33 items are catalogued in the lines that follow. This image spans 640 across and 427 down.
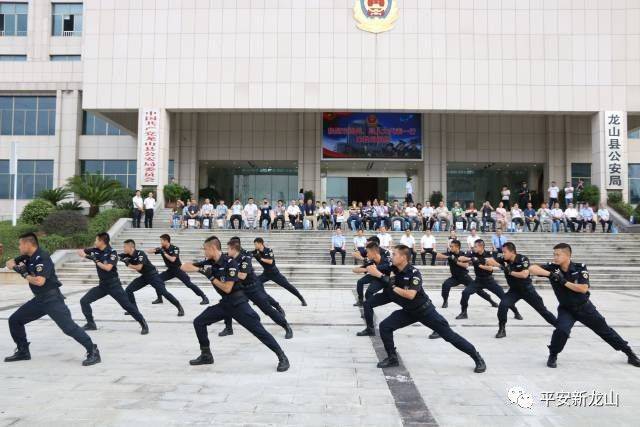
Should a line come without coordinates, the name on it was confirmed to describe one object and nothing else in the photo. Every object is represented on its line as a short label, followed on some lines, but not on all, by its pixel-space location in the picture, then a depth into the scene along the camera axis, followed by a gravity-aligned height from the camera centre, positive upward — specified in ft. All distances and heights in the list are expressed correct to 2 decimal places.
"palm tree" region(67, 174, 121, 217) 79.97 +5.31
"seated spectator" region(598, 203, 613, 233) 76.87 +1.58
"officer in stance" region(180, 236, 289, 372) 21.03 -3.09
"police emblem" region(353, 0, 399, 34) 92.38 +39.31
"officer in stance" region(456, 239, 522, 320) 33.15 -3.20
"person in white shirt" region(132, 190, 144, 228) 76.02 +2.07
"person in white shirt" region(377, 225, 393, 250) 60.13 -1.68
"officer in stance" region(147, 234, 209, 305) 36.17 -3.30
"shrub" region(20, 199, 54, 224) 71.82 +1.32
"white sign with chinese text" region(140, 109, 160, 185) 89.56 +14.17
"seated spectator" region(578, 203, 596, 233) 76.48 +1.54
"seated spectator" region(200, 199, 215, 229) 78.89 +1.31
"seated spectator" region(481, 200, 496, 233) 75.37 +1.33
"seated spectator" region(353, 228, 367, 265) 57.52 -1.90
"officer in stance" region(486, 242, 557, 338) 27.91 -3.43
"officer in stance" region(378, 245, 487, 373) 20.89 -3.51
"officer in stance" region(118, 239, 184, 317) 32.12 -3.52
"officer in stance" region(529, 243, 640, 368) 21.93 -3.56
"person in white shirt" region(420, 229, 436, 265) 61.01 -2.53
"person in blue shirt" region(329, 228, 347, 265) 61.82 -2.69
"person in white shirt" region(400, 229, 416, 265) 59.16 -1.74
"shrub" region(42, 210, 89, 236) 67.05 -0.30
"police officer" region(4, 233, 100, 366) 21.83 -3.74
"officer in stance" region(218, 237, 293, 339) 28.04 -4.53
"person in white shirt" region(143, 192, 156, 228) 76.28 +1.94
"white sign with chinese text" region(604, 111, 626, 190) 88.07 +14.55
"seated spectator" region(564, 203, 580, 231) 76.74 +1.67
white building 90.43 +30.61
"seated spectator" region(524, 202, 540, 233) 77.63 +1.46
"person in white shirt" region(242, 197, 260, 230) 78.07 +1.55
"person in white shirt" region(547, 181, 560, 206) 87.94 +6.22
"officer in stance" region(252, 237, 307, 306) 36.94 -3.06
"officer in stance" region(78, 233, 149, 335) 28.48 -3.51
